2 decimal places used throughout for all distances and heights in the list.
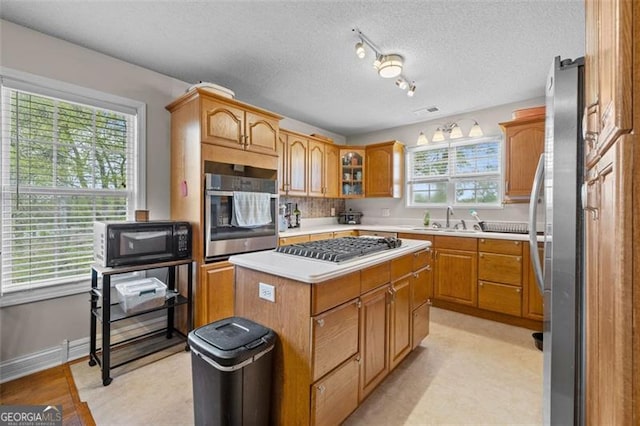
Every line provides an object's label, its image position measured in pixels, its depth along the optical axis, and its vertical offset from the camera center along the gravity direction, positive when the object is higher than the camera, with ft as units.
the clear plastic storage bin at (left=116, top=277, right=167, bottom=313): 6.93 -2.10
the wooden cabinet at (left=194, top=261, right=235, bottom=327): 8.12 -2.43
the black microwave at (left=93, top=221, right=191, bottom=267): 6.77 -0.79
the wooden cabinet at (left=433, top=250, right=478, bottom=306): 10.60 -2.54
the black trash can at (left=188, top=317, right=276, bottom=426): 4.08 -2.46
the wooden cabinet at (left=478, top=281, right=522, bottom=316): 9.70 -3.08
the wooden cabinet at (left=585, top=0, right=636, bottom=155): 1.67 +0.95
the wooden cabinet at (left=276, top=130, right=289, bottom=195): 12.09 +2.10
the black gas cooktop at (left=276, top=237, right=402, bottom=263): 5.29 -0.78
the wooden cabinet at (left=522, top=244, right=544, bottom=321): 9.25 -2.88
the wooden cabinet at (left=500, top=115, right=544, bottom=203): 10.16 +2.19
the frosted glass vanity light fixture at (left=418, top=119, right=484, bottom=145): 10.56 +3.05
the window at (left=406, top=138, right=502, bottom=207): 12.42 +1.82
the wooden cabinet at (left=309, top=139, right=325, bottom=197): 13.70 +2.19
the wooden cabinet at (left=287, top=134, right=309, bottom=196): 12.59 +2.19
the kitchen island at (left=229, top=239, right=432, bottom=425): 4.34 -1.95
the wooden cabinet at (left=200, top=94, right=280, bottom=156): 8.22 +2.75
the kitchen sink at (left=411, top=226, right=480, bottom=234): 11.18 -0.80
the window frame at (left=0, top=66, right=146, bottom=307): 6.72 +3.03
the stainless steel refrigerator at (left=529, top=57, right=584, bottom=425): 3.68 -0.49
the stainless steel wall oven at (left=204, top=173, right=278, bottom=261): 8.34 -0.10
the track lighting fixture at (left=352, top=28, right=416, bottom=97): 7.43 +4.28
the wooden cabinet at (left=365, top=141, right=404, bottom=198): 14.47 +2.25
